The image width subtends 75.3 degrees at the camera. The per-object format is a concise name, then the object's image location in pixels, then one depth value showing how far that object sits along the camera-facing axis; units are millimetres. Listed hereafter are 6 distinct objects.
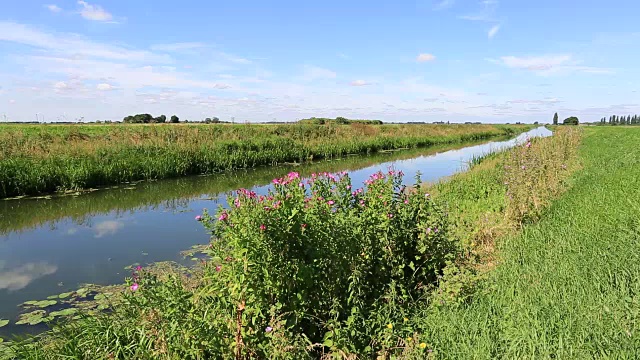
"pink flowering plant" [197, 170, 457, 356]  3145
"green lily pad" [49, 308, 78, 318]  4969
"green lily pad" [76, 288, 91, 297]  5655
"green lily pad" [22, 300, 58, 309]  5312
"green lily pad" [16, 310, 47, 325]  4867
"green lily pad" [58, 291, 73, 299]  5566
